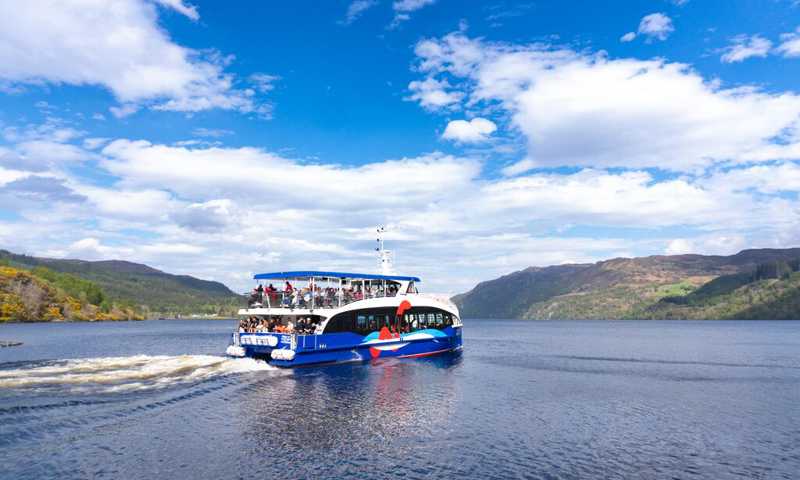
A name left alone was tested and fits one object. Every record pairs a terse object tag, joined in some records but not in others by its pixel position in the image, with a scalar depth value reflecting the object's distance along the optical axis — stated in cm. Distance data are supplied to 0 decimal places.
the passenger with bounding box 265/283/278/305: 4759
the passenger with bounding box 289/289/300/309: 4556
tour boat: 4469
